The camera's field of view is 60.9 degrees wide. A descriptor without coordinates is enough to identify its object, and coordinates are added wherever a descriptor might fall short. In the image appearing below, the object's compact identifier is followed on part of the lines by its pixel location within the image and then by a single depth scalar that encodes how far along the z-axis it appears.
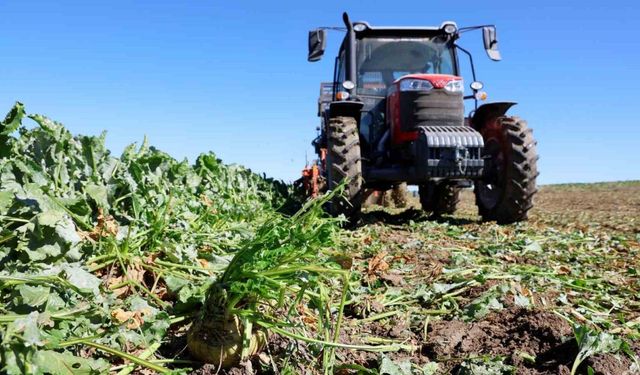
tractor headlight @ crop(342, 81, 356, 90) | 6.89
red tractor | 6.32
